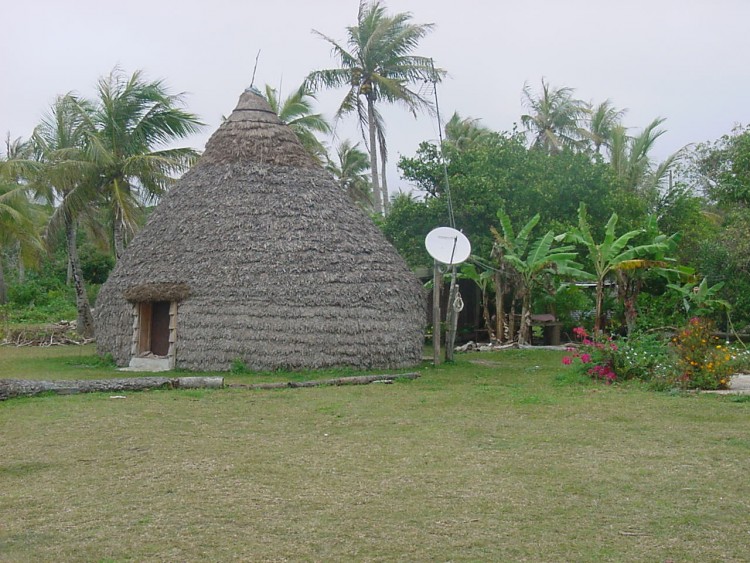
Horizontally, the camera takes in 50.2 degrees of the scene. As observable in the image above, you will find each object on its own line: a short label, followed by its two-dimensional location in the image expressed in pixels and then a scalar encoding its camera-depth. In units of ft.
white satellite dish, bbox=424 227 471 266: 46.73
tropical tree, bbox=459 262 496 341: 63.84
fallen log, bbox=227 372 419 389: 37.88
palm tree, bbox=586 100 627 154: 117.80
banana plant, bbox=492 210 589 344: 57.57
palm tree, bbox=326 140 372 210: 124.06
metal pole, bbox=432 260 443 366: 48.91
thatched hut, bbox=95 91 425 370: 44.80
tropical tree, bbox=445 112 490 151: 116.98
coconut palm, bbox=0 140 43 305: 67.00
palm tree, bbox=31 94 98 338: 65.43
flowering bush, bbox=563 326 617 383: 39.17
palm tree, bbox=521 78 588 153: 114.21
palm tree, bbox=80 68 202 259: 66.64
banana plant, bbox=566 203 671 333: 55.11
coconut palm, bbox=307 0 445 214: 86.12
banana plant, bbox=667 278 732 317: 61.93
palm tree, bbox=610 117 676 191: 92.22
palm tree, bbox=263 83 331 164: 84.99
